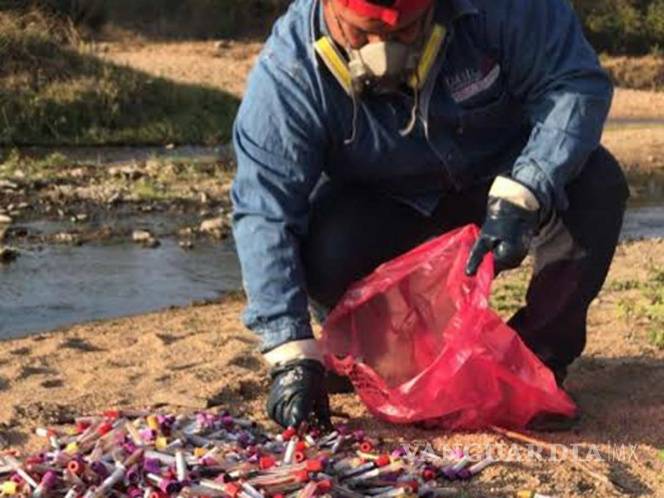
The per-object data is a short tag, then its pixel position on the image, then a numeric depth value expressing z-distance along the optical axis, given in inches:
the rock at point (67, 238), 318.7
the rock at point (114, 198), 382.3
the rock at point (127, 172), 444.5
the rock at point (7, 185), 399.8
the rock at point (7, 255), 292.4
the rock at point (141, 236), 325.4
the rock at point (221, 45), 1039.4
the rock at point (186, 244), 318.7
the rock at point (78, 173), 442.3
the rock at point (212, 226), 341.4
